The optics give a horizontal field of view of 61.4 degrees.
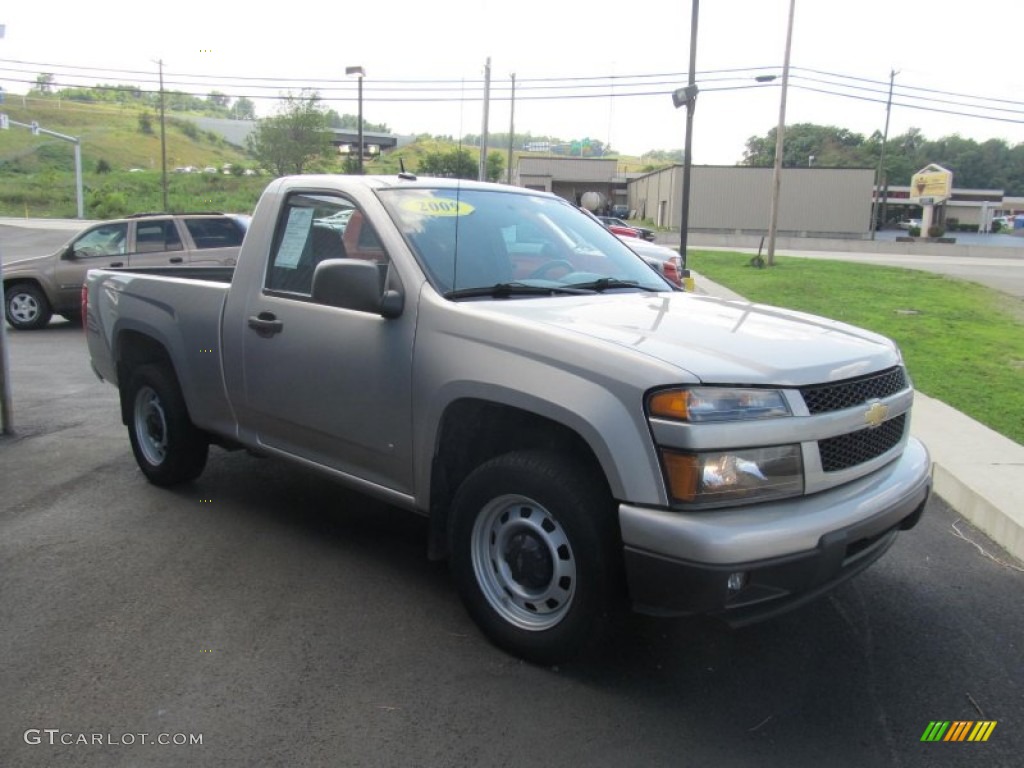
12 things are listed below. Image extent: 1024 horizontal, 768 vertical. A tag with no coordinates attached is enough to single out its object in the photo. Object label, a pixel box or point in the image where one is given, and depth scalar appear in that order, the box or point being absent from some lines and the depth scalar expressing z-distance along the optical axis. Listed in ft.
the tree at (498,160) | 124.33
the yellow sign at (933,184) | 234.79
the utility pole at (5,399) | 22.84
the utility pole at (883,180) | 223.43
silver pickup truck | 9.67
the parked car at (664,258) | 37.99
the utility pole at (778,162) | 89.12
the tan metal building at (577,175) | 220.02
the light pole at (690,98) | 57.62
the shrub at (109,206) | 195.32
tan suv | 45.98
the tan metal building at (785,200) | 200.54
